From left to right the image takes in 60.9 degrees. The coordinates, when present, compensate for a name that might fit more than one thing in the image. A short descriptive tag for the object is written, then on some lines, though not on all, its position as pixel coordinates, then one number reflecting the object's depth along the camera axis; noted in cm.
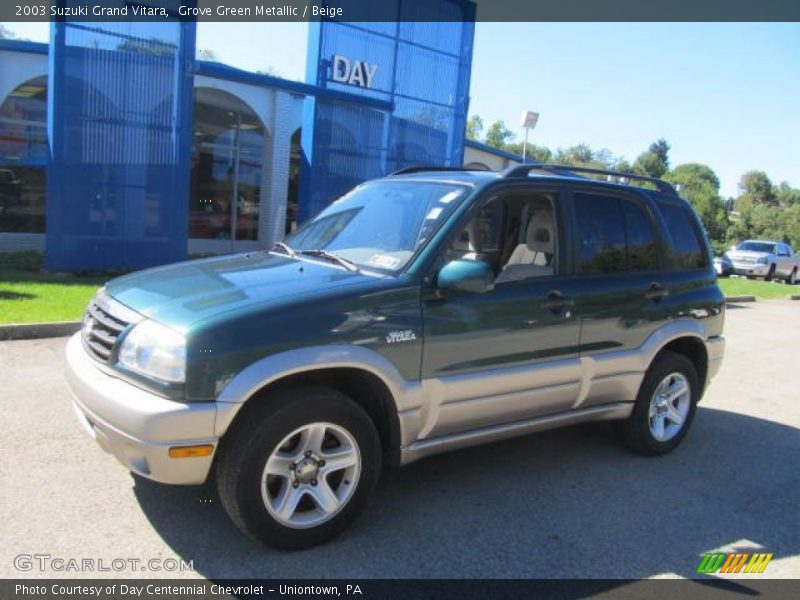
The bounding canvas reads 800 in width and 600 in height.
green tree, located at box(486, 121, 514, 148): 9102
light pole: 1377
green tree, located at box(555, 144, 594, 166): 10164
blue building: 1132
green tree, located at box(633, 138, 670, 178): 7662
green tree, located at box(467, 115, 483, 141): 8775
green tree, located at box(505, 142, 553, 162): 8706
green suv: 313
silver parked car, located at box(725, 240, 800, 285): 2703
